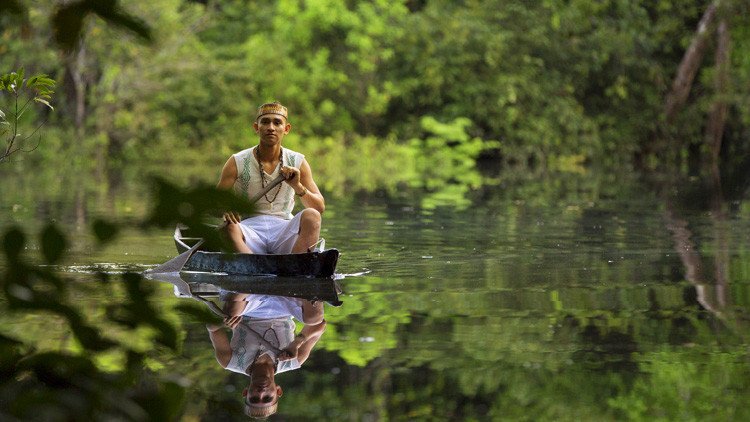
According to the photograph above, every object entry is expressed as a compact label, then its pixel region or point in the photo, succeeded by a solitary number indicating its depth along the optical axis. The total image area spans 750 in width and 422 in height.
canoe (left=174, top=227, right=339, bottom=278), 19.06
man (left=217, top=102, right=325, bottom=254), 19.72
